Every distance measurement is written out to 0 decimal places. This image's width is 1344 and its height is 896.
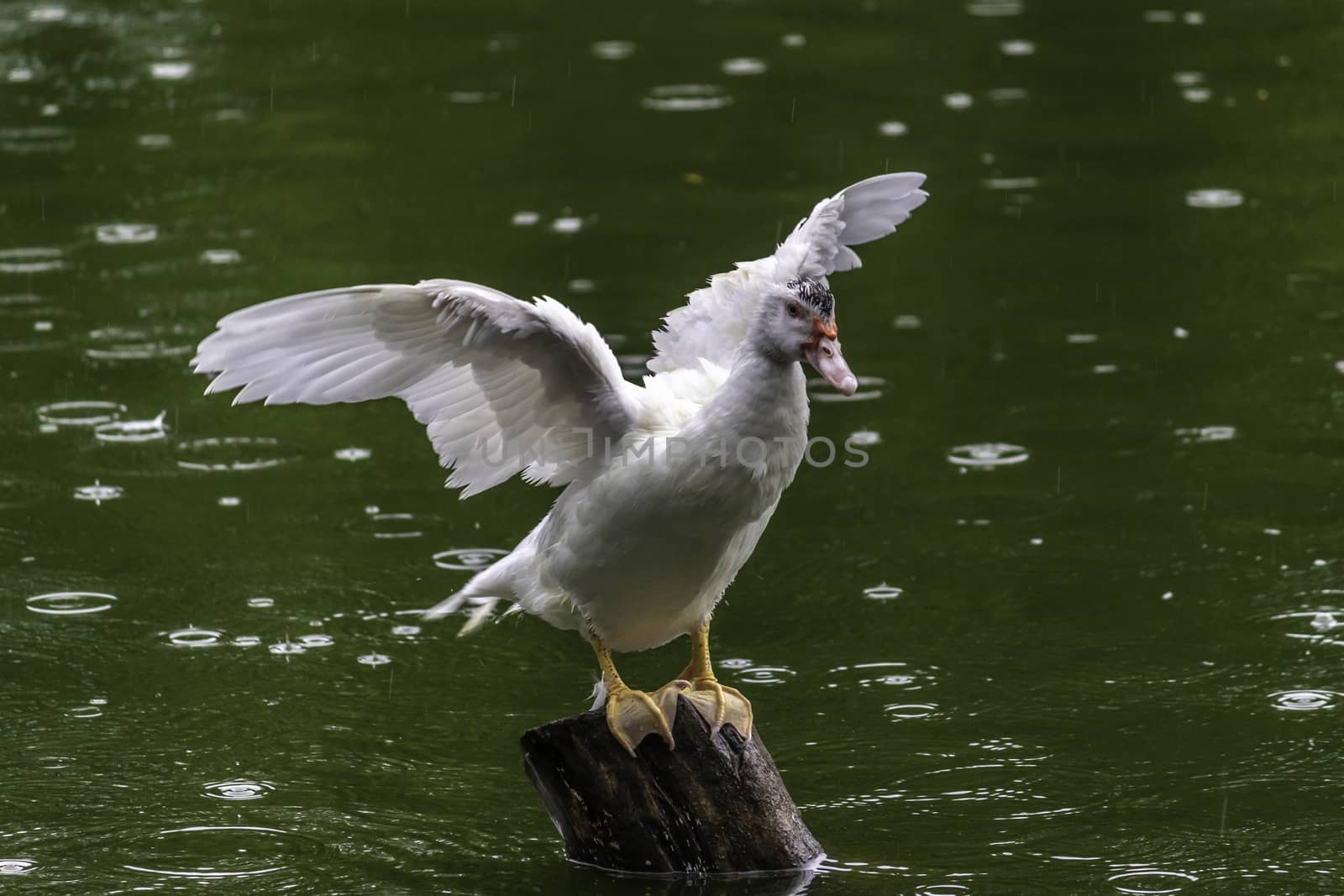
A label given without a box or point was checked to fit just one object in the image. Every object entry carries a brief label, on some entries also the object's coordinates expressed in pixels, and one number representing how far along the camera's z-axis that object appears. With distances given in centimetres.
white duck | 1322
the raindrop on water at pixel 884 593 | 1877
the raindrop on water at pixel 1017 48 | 3484
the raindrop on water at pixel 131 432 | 2216
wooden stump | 1409
